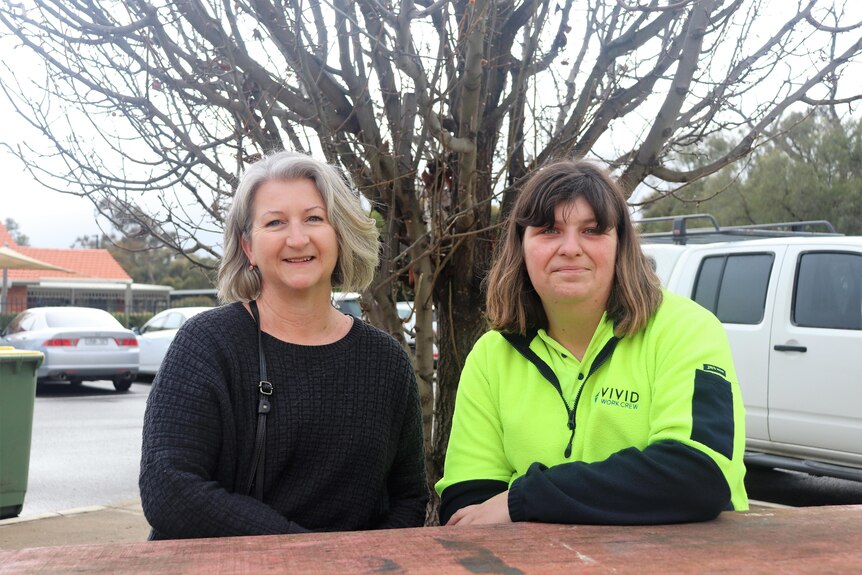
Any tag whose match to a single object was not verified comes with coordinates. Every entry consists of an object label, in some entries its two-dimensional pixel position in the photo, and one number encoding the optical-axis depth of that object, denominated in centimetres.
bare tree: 364
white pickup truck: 657
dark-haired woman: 197
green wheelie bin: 618
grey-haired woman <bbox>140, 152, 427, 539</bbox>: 224
